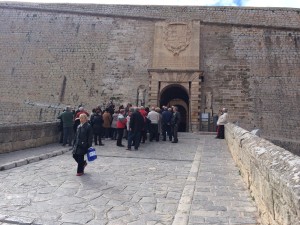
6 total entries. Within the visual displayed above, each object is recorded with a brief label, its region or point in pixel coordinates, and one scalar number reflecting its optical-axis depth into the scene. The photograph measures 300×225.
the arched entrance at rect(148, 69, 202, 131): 16.78
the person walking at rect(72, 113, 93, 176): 5.33
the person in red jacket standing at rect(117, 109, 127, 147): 9.28
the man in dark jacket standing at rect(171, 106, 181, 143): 10.59
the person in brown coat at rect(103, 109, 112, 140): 10.55
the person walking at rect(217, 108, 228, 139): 11.68
